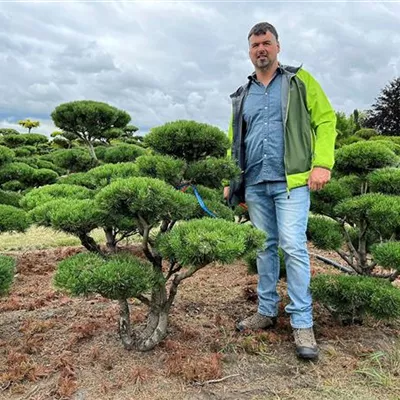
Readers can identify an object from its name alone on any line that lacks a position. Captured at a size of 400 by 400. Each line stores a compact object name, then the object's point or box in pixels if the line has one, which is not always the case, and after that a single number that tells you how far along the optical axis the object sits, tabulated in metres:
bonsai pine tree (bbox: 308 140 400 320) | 2.94
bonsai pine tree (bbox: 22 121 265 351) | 2.34
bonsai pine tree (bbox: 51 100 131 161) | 10.54
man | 2.79
